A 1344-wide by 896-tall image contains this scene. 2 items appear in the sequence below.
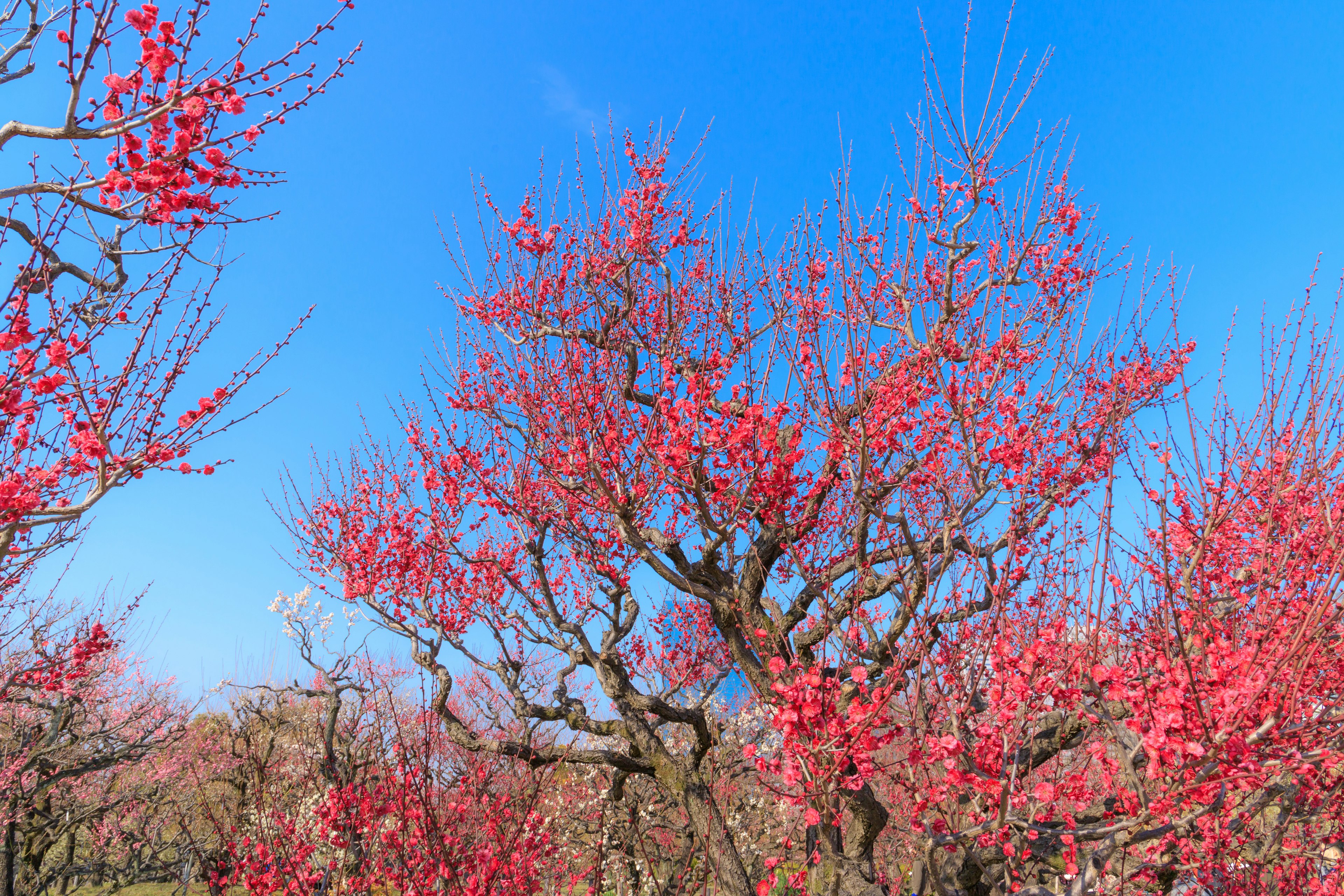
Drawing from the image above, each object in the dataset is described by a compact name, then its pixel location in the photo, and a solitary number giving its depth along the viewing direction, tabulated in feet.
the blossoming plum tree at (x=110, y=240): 10.82
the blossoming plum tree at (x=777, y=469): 17.71
